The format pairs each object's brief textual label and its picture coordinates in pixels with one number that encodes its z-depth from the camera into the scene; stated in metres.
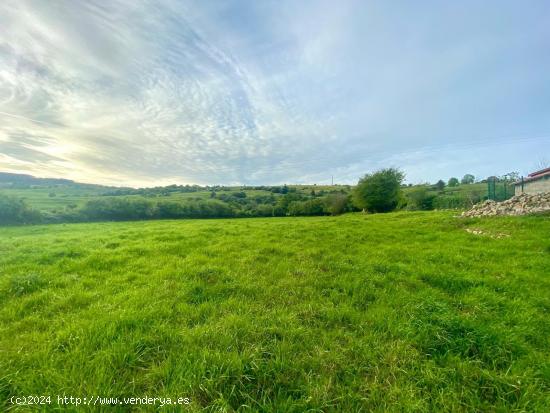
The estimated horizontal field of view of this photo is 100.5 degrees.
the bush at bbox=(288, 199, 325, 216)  73.44
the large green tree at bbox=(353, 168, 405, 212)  45.75
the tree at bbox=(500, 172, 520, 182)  27.73
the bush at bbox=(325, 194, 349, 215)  65.12
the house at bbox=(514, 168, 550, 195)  20.62
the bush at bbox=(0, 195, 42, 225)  43.06
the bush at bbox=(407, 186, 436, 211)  52.59
